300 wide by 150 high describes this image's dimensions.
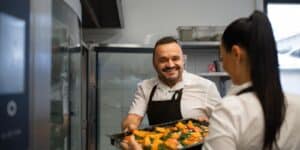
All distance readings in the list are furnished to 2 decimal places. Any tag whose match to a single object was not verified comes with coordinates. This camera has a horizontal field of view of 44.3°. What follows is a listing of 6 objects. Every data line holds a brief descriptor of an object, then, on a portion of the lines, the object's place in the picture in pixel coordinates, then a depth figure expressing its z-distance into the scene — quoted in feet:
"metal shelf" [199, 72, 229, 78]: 11.01
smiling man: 5.48
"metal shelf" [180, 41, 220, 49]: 10.88
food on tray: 3.60
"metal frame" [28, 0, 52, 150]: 2.78
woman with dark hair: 2.95
